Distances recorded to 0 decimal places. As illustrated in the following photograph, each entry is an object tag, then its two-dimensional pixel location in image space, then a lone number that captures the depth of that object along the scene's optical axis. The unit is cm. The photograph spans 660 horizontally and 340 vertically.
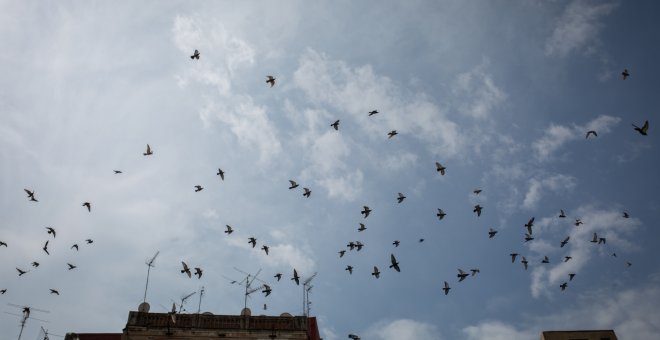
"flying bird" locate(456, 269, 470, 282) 2806
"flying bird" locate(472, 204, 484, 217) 2682
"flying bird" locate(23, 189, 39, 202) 2573
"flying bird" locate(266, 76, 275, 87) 2620
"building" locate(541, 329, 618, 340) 3706
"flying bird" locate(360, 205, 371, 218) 2745
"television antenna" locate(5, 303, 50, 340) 3481
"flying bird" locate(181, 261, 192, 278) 2638
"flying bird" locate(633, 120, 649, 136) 2234
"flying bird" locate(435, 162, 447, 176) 2694
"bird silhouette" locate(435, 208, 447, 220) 2765
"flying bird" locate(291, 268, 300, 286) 2756
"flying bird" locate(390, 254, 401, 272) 2639
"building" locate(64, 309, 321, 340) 2612
